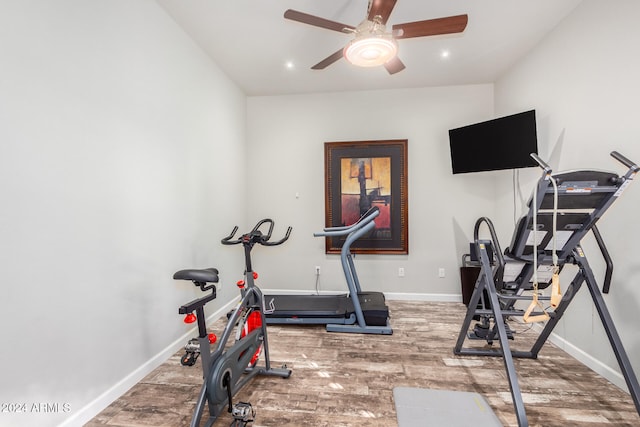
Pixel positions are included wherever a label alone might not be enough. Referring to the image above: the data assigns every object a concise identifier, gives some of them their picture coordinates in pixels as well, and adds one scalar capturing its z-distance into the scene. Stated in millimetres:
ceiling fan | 1930
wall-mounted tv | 2879
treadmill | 3045
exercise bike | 1517
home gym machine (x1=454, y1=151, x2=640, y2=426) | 1635
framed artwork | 4086
